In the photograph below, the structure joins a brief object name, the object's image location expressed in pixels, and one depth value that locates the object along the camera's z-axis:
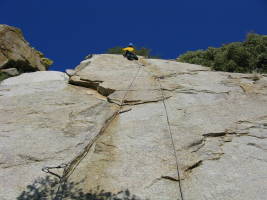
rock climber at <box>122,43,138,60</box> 17.05
